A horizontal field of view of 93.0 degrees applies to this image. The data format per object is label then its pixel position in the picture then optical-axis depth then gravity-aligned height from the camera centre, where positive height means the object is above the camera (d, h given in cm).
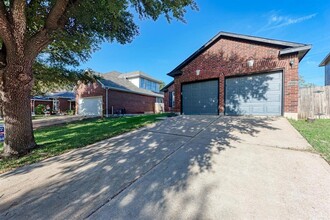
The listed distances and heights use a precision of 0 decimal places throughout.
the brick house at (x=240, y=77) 816 +175
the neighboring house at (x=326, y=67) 1787 +446
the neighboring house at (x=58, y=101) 2486 +82
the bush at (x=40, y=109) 2327 -43
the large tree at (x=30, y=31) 443 +241
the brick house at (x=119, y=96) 1803 +132
